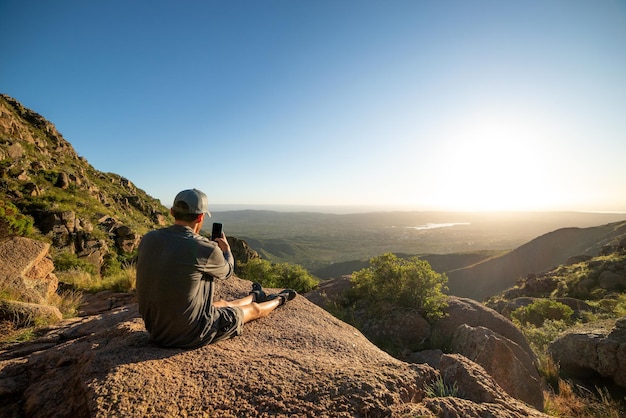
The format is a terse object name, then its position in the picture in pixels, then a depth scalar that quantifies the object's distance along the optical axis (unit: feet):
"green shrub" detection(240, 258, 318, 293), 36.69
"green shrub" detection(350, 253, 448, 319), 26.27
